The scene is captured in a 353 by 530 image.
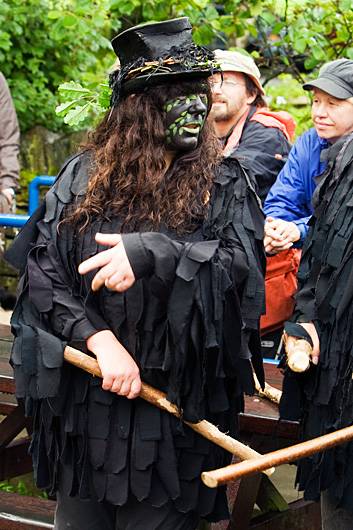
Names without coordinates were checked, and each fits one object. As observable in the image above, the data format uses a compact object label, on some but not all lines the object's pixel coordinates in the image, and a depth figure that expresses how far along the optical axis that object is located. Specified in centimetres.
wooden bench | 363
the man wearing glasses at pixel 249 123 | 438
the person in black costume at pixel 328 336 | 290
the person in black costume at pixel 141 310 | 267
